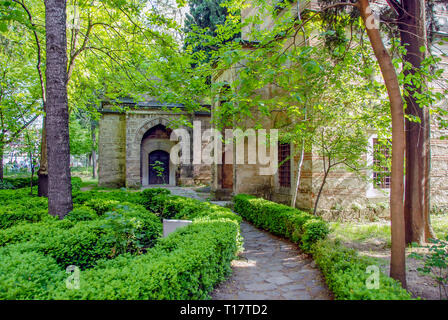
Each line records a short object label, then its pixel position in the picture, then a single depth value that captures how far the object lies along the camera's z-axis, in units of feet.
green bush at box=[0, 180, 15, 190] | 42.60
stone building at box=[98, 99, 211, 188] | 57.62
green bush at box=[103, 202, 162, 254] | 13.53
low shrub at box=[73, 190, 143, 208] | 24.59
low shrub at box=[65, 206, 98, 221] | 17.25
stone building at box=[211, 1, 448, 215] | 27.86
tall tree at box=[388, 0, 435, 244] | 17.97
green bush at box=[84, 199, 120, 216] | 21.26
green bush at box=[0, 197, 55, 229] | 17.39
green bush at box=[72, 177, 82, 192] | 44.59
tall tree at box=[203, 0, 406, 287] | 10.69
